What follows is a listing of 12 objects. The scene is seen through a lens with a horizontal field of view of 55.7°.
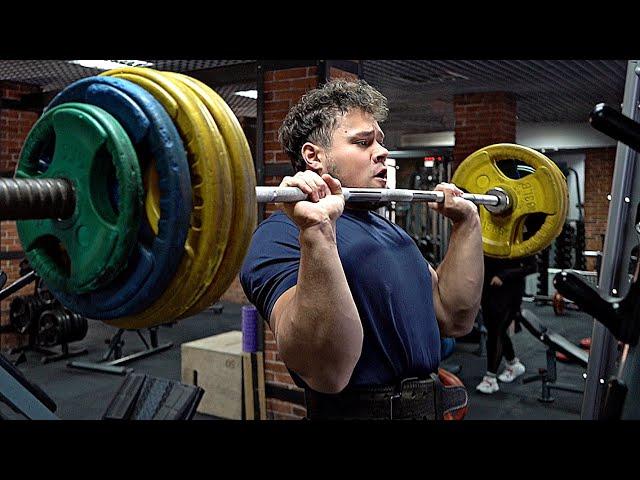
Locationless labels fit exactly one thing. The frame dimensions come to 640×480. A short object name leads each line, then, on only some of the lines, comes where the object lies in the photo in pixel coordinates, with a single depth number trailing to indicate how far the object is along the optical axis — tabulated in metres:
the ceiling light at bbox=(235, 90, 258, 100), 5.79
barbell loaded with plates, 0.68
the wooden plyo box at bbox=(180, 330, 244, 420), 3.16
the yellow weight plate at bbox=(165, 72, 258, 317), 0.74
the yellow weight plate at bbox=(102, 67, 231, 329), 0.71
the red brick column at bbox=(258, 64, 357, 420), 2.91
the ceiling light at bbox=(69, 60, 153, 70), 4.15
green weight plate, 0.68
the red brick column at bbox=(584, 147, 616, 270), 8.07
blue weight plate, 0.69
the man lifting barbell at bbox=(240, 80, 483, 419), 1.00
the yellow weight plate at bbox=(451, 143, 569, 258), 1.81
